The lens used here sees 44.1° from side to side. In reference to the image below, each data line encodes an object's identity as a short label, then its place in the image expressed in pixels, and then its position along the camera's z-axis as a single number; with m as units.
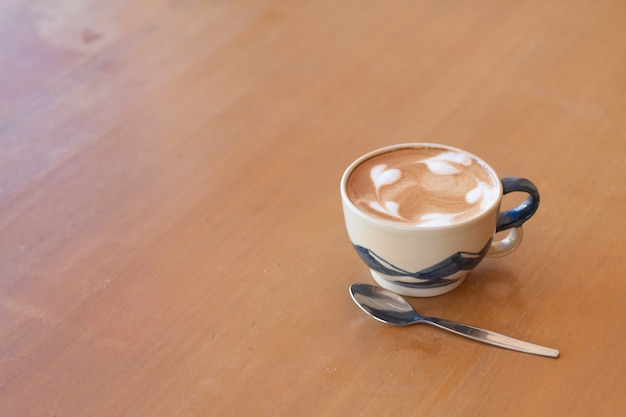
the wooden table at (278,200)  0.69
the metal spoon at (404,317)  0.71
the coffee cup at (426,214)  0.70
